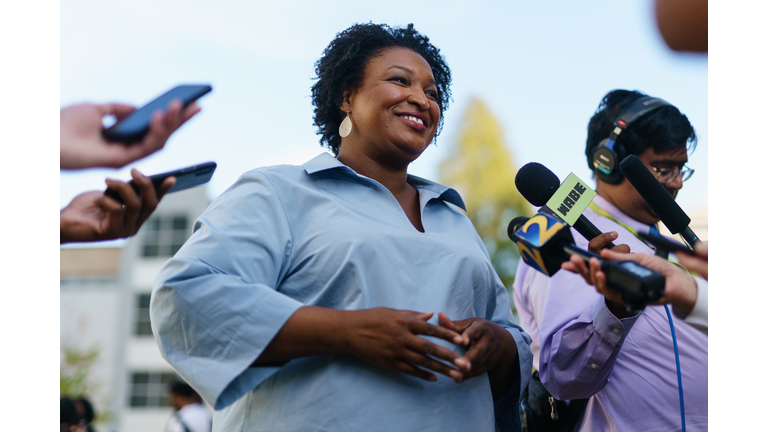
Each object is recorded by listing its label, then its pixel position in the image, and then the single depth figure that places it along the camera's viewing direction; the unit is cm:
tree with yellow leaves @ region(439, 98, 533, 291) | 1255
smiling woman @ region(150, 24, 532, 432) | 162
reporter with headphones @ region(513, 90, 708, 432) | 218
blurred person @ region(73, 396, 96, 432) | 582
